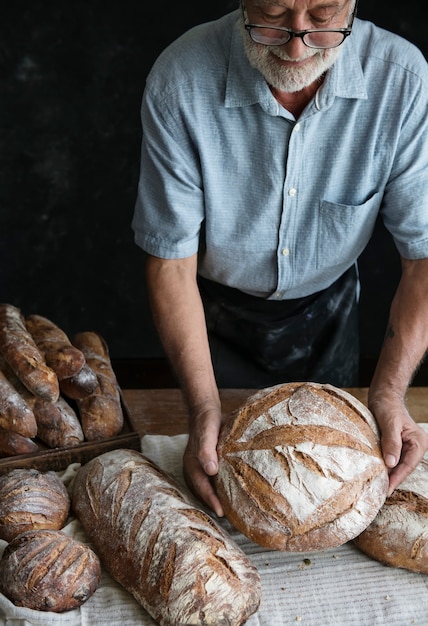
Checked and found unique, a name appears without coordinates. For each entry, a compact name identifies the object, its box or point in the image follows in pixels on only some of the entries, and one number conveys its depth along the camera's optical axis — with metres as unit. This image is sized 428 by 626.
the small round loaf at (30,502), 1.75
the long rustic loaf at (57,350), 2.04
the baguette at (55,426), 1.99
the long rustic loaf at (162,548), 1.56
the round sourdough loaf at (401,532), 1.72
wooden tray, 1.94
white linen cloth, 1.62
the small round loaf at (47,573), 1.58
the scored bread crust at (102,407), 2.04
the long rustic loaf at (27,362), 1.98
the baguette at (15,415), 1.92
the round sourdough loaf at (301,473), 1.67
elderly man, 2.06
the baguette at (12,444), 1.93
